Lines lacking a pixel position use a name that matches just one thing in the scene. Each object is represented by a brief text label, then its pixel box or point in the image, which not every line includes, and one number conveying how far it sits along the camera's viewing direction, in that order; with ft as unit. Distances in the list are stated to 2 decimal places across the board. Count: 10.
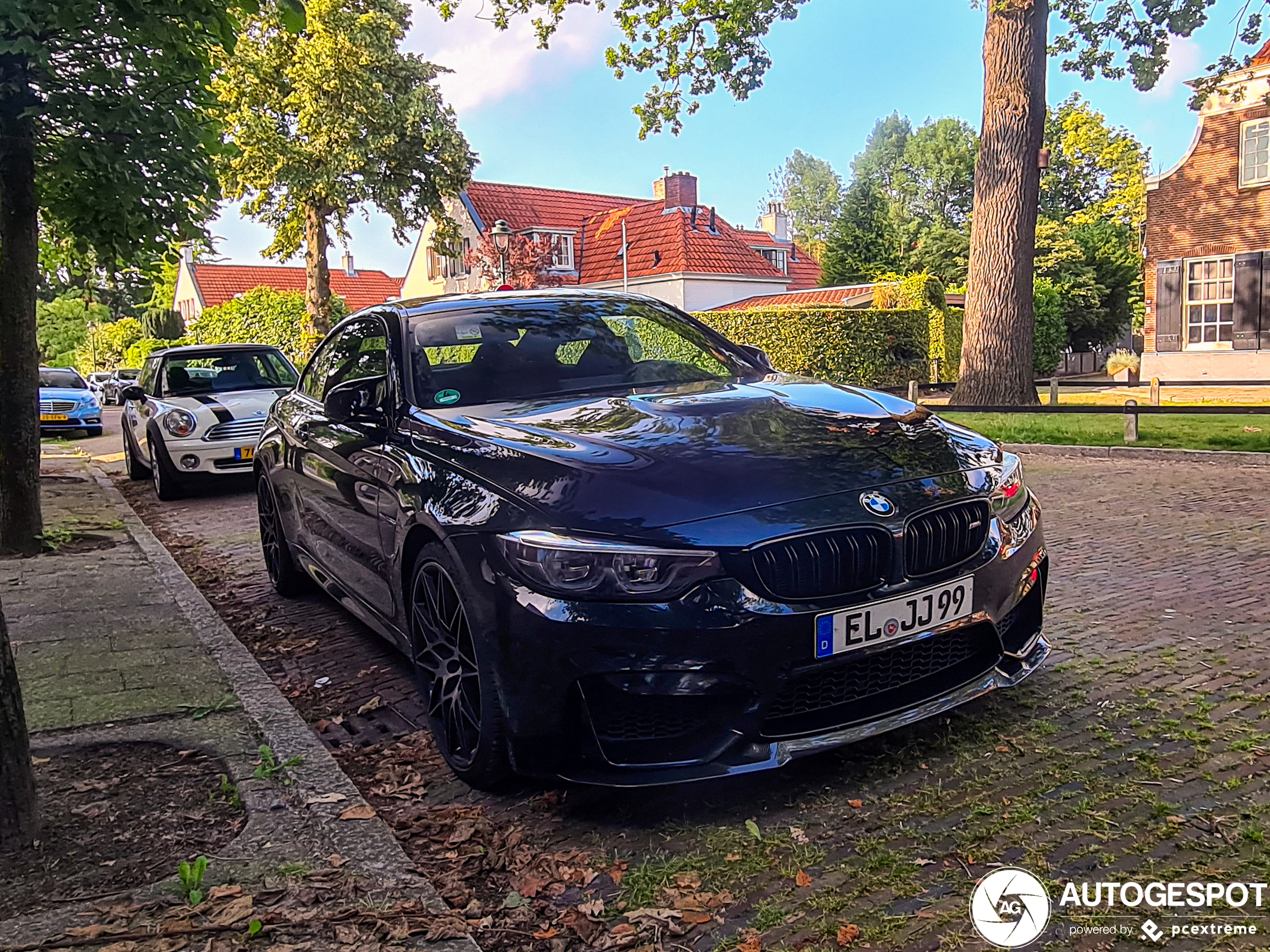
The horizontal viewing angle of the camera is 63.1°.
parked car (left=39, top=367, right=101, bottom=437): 75.56
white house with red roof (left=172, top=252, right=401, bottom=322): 195.00
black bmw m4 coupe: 9.64
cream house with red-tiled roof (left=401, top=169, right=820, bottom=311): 131.34
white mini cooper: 37.17
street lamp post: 71.36
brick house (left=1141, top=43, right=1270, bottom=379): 78.54
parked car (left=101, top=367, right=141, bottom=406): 118.42
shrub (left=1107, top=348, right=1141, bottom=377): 100.63
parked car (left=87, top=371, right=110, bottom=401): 134.62
